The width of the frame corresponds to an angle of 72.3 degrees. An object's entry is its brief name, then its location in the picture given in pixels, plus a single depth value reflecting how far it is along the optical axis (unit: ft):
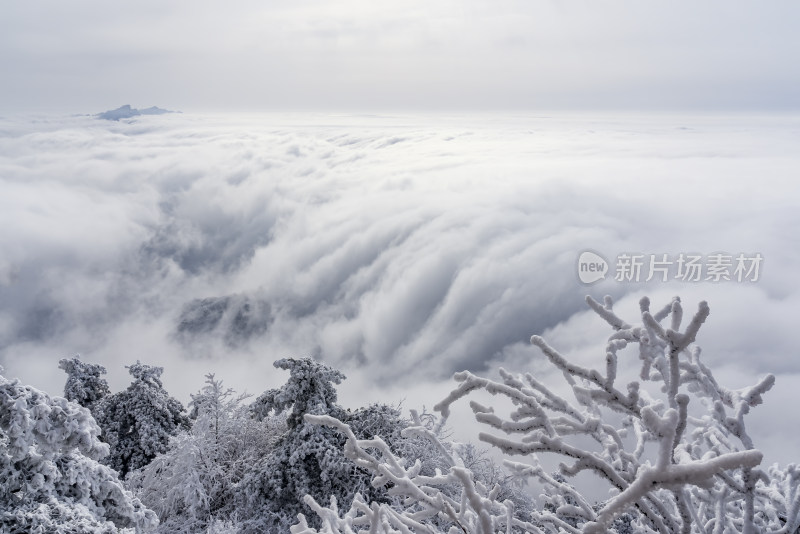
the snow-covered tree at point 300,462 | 42.96
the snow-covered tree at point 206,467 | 43.24
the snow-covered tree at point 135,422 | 54.49
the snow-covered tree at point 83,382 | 58.54
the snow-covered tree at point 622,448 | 6.06
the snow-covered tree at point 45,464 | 18.42
